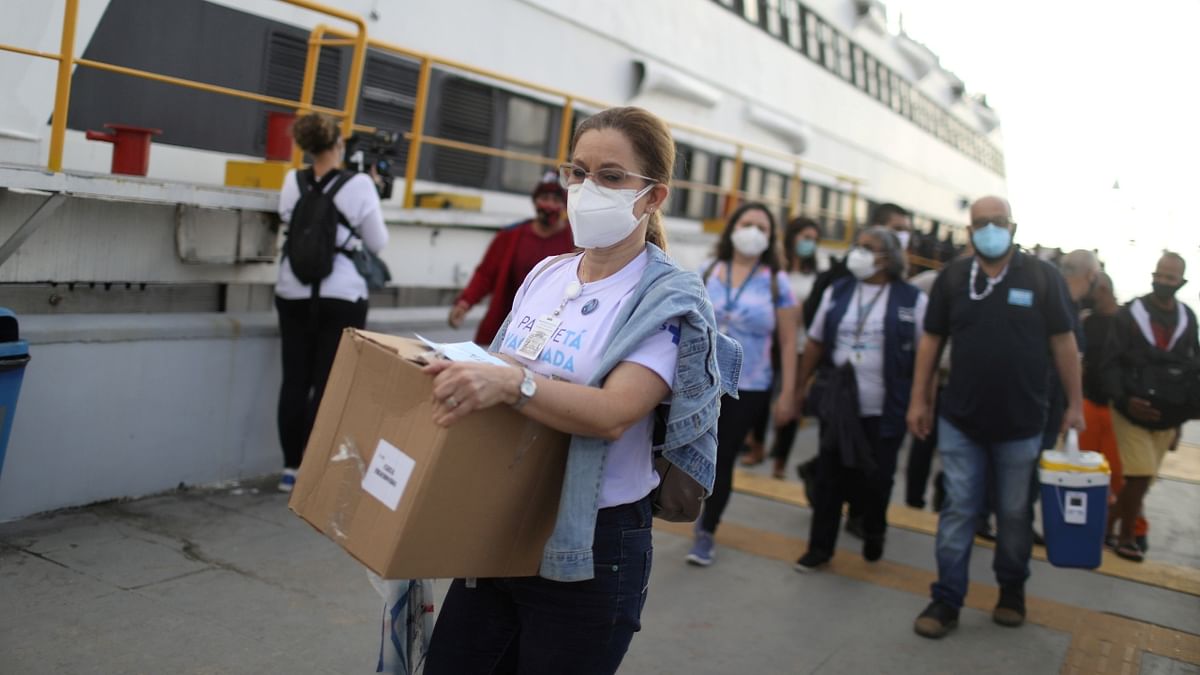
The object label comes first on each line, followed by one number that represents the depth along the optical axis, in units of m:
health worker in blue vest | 5.80
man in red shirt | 6.43
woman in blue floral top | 5.92
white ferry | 5.29
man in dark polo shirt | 4.89
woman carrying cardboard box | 2.29
